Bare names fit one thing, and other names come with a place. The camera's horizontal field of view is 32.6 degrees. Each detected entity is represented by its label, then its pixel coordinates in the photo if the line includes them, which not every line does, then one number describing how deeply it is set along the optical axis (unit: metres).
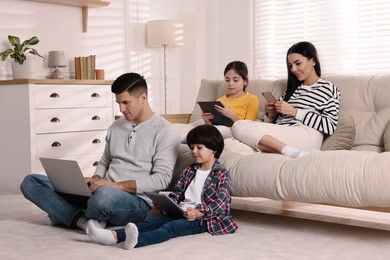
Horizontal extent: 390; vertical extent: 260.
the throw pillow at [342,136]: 3.74
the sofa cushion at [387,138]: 3.54
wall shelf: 5.70
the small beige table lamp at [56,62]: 5.54
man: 3.27
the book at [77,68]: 5.72
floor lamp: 6.33
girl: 4.26
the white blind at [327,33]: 5.59
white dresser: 5.04
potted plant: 5.24
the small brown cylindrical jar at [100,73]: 5.73
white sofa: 2.95
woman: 3.64
